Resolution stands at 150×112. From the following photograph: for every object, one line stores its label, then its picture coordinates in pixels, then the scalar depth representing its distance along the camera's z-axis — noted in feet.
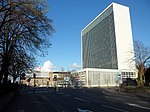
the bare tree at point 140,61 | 93.90
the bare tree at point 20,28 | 29.00
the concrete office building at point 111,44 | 245.64
